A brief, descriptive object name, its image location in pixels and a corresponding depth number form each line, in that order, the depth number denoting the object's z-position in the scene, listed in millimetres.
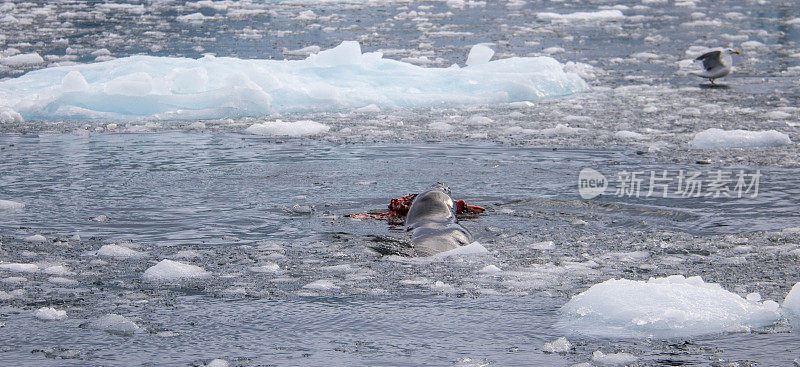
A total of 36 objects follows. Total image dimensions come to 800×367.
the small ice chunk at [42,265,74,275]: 9852
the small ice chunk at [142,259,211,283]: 9687
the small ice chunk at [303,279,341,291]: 9375
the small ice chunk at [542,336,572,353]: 7746
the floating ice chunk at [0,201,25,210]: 12670
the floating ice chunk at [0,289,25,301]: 9078
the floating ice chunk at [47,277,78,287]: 9508
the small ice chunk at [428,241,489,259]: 10469
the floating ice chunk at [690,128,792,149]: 16344
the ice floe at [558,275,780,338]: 8055
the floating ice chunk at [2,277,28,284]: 9570
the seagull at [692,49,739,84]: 23859
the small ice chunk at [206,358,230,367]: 7445
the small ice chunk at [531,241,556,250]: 10771
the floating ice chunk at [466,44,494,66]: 25641
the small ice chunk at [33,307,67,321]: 8484
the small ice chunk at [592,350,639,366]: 7445
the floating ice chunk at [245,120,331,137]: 18656
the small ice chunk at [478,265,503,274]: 9836
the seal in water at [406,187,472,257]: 10664
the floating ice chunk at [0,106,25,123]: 19906
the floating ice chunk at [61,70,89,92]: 20844
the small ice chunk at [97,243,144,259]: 10492
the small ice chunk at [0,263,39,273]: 9930
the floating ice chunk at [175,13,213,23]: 40812
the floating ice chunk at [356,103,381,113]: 21297
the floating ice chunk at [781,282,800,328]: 8328
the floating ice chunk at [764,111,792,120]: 18922
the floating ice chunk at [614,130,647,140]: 17512
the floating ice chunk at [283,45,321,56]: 30769
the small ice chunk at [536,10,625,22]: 39781
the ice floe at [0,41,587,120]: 20875
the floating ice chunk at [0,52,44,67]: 28258
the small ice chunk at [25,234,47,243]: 11078
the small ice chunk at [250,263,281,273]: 9961
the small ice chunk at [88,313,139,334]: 8227
